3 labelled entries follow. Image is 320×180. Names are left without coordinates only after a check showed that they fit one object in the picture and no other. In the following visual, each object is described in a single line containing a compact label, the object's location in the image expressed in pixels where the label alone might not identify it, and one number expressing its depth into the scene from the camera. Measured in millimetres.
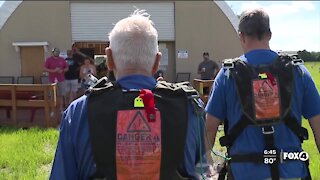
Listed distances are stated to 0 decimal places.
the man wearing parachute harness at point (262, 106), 3119
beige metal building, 18516
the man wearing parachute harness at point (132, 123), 2125
